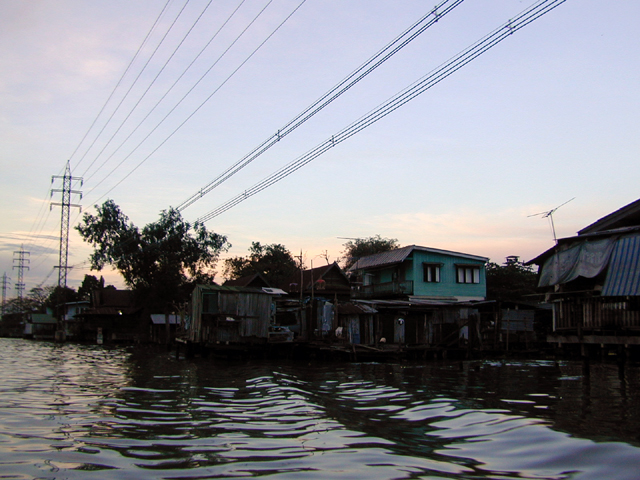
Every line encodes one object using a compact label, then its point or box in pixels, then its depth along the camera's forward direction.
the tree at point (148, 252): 58.47
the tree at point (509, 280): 53.59
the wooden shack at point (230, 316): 32.31
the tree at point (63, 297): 80.25
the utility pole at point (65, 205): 59.41
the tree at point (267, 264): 71.94
